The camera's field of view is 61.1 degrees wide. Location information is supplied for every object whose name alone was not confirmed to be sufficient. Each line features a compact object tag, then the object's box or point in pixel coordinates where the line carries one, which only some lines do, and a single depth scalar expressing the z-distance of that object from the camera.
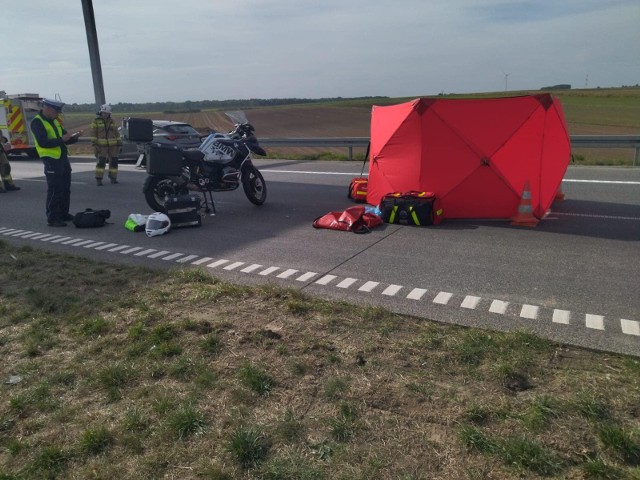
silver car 17.08
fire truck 20.61
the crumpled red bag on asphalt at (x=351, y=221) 7.97
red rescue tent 8.34
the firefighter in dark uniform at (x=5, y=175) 13.07
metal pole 19.53
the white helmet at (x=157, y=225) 8.09
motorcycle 9.40
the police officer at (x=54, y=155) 8.44
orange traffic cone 8.12
